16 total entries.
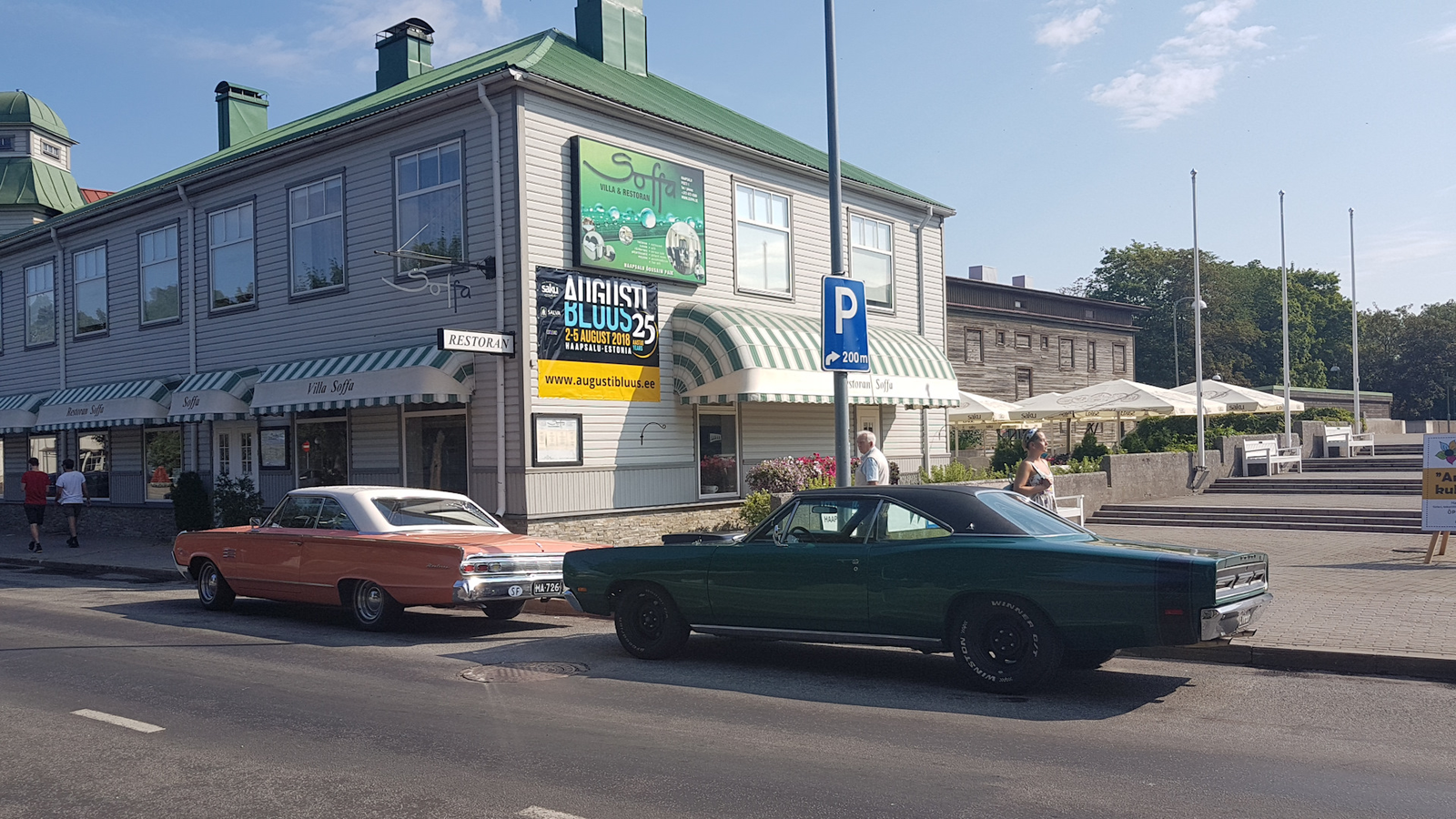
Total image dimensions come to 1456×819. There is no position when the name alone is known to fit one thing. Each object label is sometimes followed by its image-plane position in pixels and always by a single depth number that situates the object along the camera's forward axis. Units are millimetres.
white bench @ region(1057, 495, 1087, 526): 18312
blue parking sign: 13359
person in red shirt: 21969
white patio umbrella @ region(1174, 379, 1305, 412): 31016
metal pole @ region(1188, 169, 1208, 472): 25450
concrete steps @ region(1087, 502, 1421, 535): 18969
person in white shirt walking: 22266
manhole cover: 8727
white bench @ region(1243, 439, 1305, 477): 26844
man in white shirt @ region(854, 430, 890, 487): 12500
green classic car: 7312
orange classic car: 10742
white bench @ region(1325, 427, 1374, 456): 29734
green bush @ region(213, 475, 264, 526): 20125
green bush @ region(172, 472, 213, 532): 21062
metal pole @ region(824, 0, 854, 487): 13422
